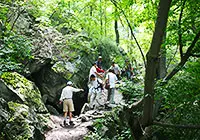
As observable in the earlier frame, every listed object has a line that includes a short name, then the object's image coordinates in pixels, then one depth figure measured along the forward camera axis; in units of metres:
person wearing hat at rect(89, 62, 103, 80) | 10.75
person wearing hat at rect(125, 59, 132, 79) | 13.26
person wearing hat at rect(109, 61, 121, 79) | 12.02
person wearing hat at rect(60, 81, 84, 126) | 10.12
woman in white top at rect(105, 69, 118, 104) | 10.34
